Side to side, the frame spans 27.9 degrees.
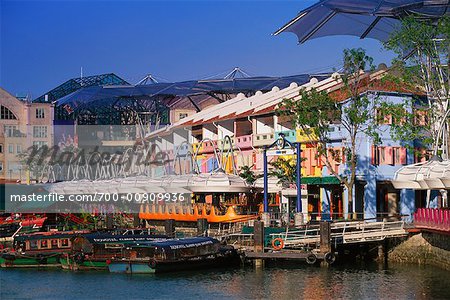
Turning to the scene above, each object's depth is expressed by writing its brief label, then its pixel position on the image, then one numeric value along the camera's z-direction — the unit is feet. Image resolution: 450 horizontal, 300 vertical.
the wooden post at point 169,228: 206.08
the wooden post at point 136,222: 241.14
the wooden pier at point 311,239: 161.07
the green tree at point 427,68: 166.09
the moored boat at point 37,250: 179.83
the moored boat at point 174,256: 160.45
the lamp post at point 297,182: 178.70
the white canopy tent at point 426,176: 149.18
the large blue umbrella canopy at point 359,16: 174.09
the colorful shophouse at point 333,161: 203.92
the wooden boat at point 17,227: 231.73
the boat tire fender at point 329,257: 157.69
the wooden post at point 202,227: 193.06
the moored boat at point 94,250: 170.20
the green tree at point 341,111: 182.91
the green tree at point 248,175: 221.46
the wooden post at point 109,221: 244.44
